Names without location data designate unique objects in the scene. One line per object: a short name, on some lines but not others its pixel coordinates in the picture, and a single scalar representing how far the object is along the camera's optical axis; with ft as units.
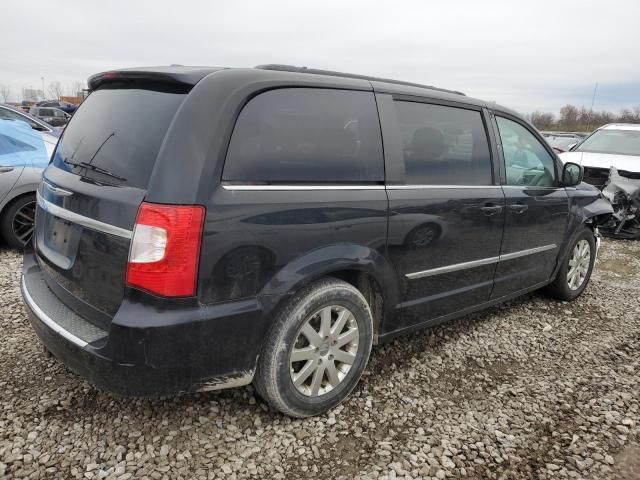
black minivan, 6.47
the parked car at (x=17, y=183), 16.12
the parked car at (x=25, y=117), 28.83
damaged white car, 23.76
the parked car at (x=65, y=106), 116.47
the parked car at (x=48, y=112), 88.48
